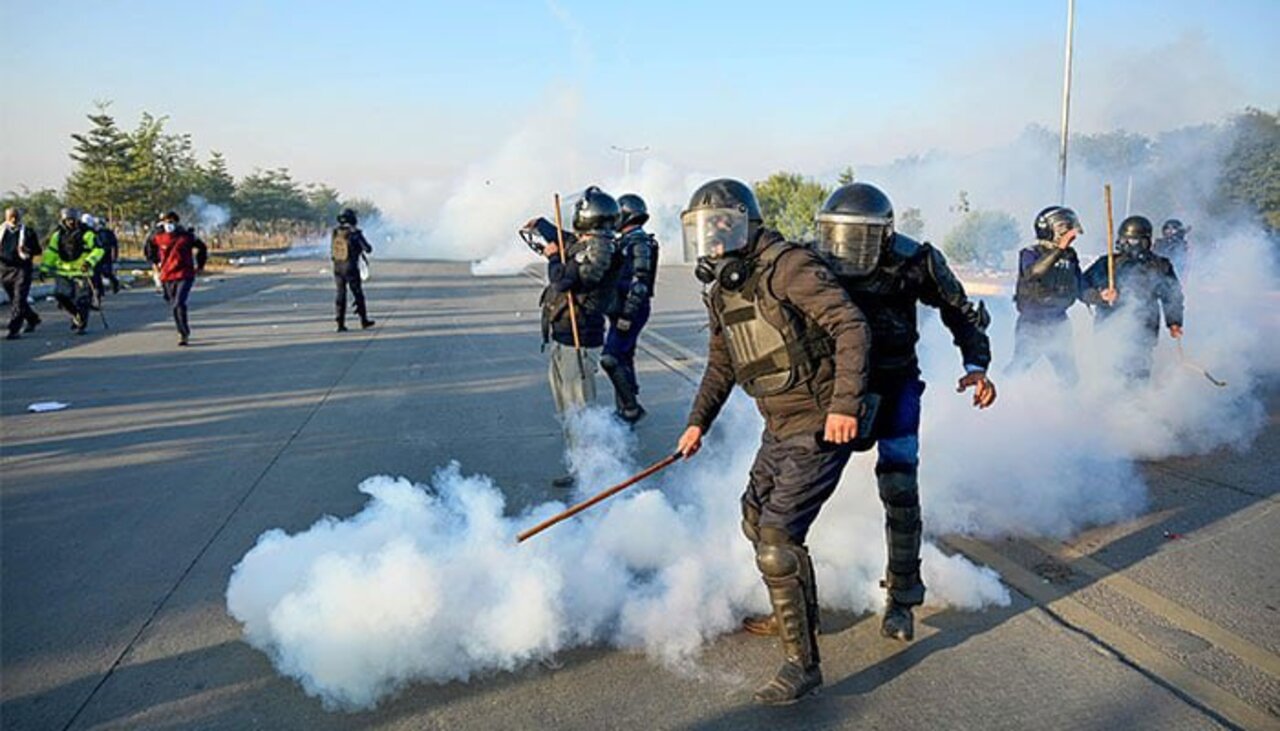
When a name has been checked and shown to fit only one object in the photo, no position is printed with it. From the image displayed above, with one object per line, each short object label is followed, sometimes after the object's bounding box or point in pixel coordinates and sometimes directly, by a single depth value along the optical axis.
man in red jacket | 11.38
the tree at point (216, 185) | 49.44
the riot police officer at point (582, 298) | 5.29
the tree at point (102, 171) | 38.50
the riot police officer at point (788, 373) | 2.93
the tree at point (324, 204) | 82.72
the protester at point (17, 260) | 11.59
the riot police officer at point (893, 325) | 3.30
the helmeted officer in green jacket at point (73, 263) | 12.31
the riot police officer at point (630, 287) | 6.07
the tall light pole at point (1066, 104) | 19.34
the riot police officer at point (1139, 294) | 6.84
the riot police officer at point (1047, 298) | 6.26
